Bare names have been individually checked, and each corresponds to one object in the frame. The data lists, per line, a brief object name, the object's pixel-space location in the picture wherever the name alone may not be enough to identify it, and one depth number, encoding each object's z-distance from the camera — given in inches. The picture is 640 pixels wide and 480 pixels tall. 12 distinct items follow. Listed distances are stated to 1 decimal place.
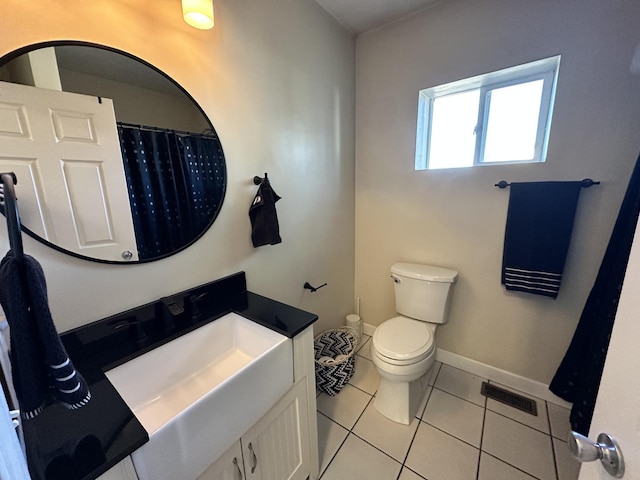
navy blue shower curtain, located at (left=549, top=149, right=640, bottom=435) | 46.2
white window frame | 56.8
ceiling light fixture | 36.6
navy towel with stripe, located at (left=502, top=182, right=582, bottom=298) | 54.8
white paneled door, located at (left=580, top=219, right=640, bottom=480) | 17.1
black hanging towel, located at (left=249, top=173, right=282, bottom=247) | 53.2
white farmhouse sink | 26.2
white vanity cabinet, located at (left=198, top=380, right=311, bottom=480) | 33.0
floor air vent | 63.5
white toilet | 58.3
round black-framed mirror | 30.4
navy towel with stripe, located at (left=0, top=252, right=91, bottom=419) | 18.4
